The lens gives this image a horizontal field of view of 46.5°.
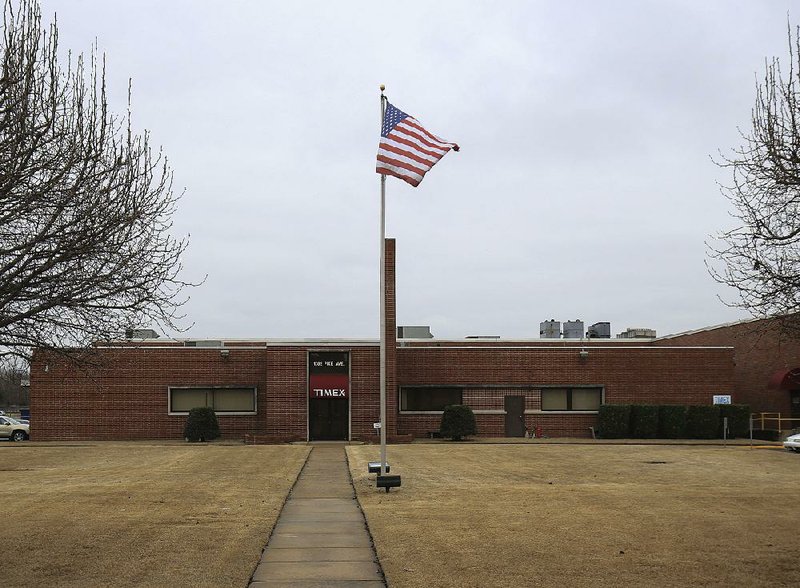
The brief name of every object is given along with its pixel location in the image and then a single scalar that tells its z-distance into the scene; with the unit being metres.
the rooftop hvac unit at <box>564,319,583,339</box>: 57.44
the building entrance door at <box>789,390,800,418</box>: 46.28
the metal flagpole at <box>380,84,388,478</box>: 22.77
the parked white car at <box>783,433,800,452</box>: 36.66
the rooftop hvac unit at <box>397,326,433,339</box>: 51.94
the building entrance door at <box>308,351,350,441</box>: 44.94
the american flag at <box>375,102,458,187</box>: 20.78
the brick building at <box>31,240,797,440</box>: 45.03
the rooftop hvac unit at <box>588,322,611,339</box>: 57.37
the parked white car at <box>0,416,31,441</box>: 48.44
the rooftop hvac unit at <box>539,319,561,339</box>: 59.31
